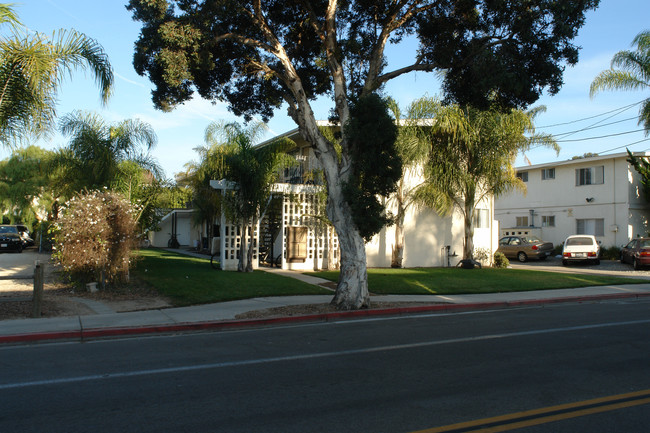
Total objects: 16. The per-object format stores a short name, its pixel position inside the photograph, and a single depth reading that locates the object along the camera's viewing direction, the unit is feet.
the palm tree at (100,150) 56.95
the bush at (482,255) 80.79
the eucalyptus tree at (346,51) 37.58
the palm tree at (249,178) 58.90
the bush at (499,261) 79.71
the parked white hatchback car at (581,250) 91.45
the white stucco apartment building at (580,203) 104.01
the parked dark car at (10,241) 101.04
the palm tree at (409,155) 67.00
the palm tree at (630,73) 85.51
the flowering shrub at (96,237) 43.37
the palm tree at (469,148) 70.49
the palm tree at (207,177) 65.36
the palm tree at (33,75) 35.50
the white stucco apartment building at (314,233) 66.24
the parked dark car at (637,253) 80.74
